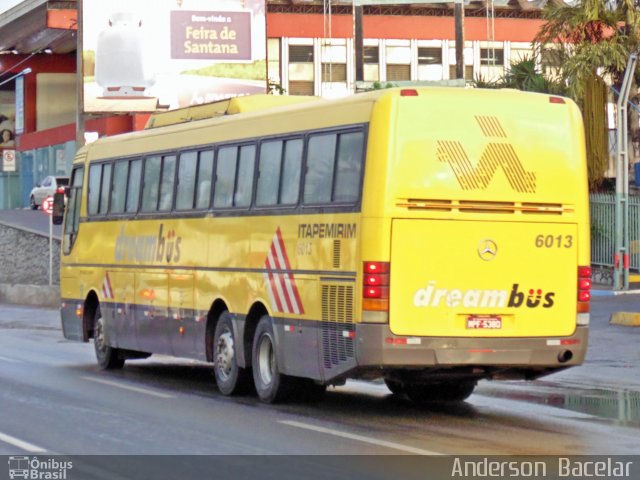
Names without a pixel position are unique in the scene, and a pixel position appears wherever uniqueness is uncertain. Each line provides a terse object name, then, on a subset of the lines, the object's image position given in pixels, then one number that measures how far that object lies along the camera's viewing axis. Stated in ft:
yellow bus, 48.62
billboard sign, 197.98
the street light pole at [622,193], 105.60
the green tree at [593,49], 123.85
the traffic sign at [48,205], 134.62
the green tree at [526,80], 132.36
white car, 220.02
